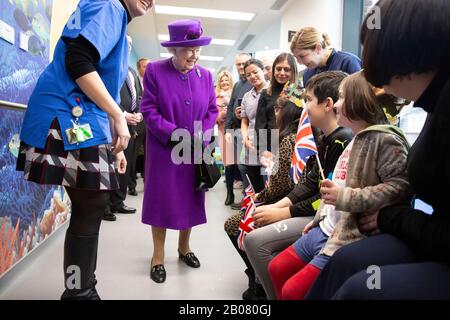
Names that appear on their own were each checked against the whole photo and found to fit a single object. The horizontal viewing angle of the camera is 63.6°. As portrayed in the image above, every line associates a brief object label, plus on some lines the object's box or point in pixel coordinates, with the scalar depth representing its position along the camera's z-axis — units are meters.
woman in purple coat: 1.97
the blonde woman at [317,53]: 2.09
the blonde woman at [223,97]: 4.63
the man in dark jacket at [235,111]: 3.87
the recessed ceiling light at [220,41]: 9.16
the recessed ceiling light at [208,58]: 11.62
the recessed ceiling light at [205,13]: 6.93
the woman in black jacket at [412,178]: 0.71
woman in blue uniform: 1.20
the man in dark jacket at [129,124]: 3.10
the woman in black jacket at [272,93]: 2.58
